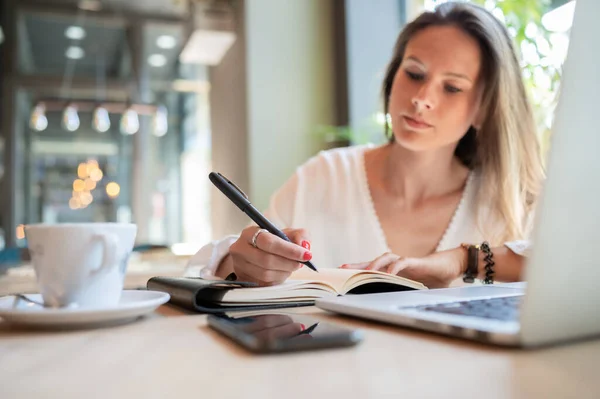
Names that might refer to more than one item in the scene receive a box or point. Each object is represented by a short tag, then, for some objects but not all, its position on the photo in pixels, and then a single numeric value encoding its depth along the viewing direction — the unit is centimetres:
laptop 37
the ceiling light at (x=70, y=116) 517
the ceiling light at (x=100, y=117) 508
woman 147
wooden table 33
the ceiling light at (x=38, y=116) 518
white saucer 55
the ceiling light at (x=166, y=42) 644
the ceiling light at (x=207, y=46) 391
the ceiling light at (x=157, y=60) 665
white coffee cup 57
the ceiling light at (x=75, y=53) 659
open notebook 70
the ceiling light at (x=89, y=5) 582
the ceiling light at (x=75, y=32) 618
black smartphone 43
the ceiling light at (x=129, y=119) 527
